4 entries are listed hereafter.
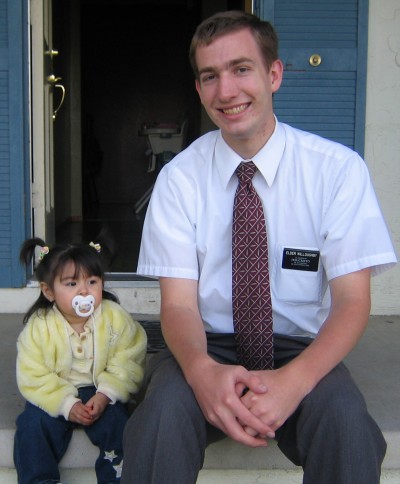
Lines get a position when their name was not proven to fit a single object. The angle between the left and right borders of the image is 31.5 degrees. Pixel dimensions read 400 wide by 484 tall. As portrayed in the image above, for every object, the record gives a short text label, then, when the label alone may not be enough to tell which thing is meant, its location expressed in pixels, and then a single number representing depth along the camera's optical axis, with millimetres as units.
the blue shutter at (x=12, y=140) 3254
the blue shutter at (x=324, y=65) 3271
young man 1541
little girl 1989
